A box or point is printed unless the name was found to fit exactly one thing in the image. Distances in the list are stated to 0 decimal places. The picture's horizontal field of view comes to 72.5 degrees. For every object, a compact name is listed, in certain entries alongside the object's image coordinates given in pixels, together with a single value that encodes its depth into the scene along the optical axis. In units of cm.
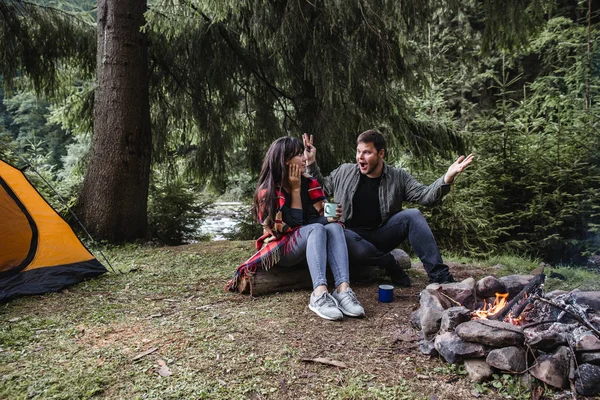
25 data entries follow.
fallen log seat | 314
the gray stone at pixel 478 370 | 188
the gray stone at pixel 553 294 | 222
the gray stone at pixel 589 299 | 213
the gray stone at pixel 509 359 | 183
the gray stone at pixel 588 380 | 168
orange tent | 333
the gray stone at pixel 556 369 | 174
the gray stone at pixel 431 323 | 224
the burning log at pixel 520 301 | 215
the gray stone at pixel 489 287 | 247
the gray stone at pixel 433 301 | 235
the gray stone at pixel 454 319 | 213
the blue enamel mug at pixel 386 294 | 297
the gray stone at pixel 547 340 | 179
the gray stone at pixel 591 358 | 171
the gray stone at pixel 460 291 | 249
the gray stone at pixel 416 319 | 247
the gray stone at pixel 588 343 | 173
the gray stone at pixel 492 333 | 187
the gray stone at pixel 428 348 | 214
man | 314
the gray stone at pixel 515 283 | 248
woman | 282
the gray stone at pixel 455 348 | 194
